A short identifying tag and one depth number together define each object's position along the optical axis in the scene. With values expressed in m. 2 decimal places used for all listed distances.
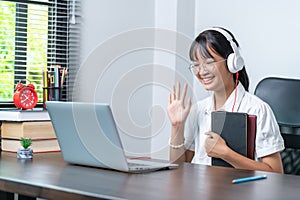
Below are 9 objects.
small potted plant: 2.80
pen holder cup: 3.43
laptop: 2.48
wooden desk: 2.18
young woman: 3.05
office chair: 3.30
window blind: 3.78
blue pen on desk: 2.38
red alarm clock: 3.16
